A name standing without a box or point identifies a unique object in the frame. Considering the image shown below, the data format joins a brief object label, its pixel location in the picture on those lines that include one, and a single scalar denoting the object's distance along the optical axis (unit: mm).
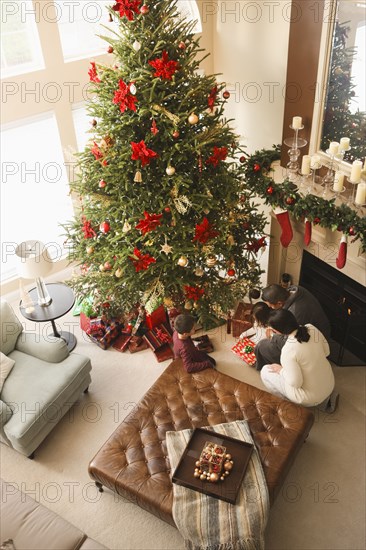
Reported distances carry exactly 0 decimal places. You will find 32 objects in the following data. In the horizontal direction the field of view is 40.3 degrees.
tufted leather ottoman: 3053
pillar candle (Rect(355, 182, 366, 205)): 3371
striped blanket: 2771
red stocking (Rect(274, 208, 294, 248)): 4125
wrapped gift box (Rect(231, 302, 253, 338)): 4512
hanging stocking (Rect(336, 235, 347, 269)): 3613
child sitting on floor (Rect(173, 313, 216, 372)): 3742
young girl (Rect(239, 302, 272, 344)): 3564
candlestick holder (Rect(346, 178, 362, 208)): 3590
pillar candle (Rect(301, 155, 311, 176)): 3766
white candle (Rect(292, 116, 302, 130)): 3821
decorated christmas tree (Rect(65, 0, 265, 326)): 3182
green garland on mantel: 3449
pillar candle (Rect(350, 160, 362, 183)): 3322
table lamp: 3920
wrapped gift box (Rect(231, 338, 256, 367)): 4250
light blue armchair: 3484
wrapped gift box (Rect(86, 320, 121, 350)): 4500
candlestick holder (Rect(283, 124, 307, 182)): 3945
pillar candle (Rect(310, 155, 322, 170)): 3770
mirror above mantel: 3307
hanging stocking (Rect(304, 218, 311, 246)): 3984
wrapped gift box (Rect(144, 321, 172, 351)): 4434
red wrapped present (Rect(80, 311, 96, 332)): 4629
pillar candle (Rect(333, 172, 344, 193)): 3555
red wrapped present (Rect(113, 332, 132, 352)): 4499
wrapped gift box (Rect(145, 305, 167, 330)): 4489
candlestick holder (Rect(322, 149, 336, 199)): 3742
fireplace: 4031
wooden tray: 2912
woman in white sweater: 3264
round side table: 4199
